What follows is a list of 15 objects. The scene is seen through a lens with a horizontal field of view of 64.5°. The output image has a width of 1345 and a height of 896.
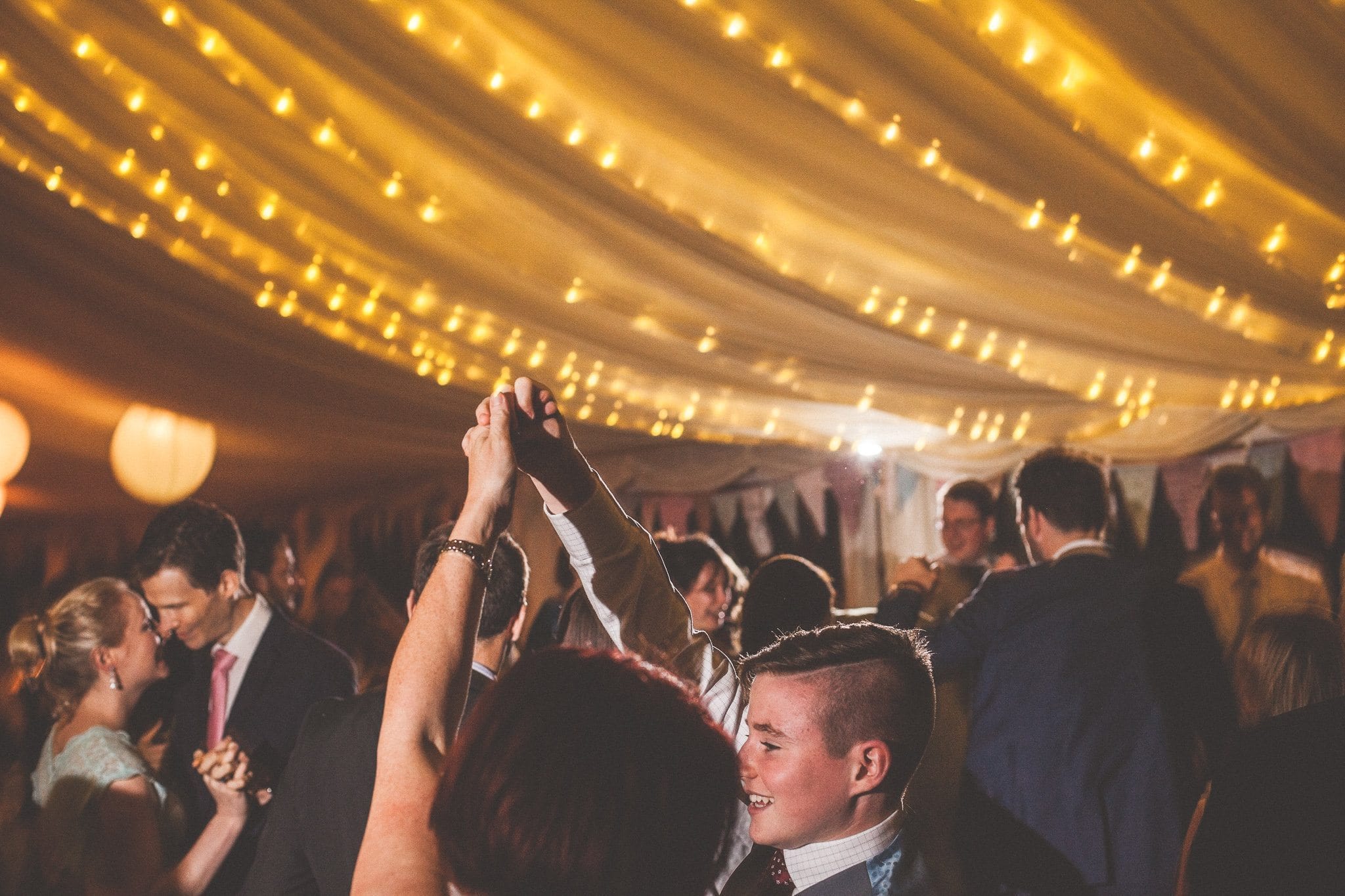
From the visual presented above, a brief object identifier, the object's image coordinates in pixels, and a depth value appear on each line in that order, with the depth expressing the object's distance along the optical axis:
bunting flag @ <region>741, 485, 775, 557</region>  6.51
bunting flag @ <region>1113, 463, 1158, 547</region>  4.93
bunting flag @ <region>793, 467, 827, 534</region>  6.27
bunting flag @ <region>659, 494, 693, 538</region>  6.88
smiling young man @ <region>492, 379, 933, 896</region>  1.37
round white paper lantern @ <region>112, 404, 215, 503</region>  4.95
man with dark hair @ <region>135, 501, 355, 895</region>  2.52
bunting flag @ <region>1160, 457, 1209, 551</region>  4.79
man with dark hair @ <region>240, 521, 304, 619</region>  3.69
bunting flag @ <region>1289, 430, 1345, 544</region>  4.24
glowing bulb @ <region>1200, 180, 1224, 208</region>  2.75
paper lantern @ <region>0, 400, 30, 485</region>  4.68
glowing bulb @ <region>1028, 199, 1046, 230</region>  2.93
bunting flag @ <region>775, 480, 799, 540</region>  6.39
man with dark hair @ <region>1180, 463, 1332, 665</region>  3.86
